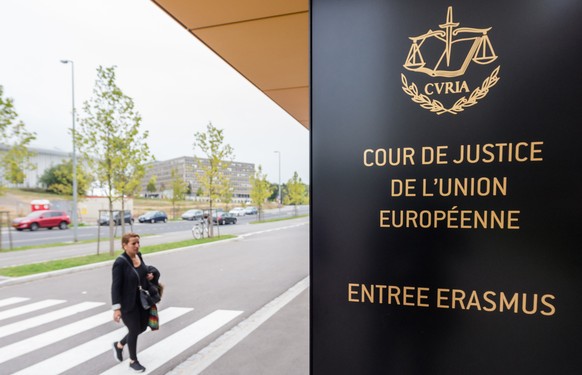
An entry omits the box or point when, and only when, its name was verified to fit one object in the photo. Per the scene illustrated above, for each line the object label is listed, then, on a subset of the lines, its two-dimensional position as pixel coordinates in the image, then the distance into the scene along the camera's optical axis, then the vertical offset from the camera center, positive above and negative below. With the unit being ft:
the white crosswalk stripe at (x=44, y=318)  19.64 -7.91
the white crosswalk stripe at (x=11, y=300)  24.79 -8.11
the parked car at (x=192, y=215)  136.73 -9.93
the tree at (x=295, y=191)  168.45 -0.45
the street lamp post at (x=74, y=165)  62.64 +4.66
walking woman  14.24 -4.32
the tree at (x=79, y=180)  45.75 +1.47
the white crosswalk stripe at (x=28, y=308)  22.30 -8.01
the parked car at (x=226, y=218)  114.11 -9.50
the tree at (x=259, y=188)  120.67 +0.74
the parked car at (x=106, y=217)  105.02 -9.02
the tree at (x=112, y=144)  42.96 +5.84
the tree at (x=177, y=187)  140.87 +1.29
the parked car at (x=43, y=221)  90.53 -8.18
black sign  4.99 +0.05
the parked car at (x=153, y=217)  127.34 -10.06
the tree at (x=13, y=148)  33.27 +4.36
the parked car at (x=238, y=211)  160.91 -10.00
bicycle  68.35 -8.15
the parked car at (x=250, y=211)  184.14 -11.20
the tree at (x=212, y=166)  69.00 +4.88
